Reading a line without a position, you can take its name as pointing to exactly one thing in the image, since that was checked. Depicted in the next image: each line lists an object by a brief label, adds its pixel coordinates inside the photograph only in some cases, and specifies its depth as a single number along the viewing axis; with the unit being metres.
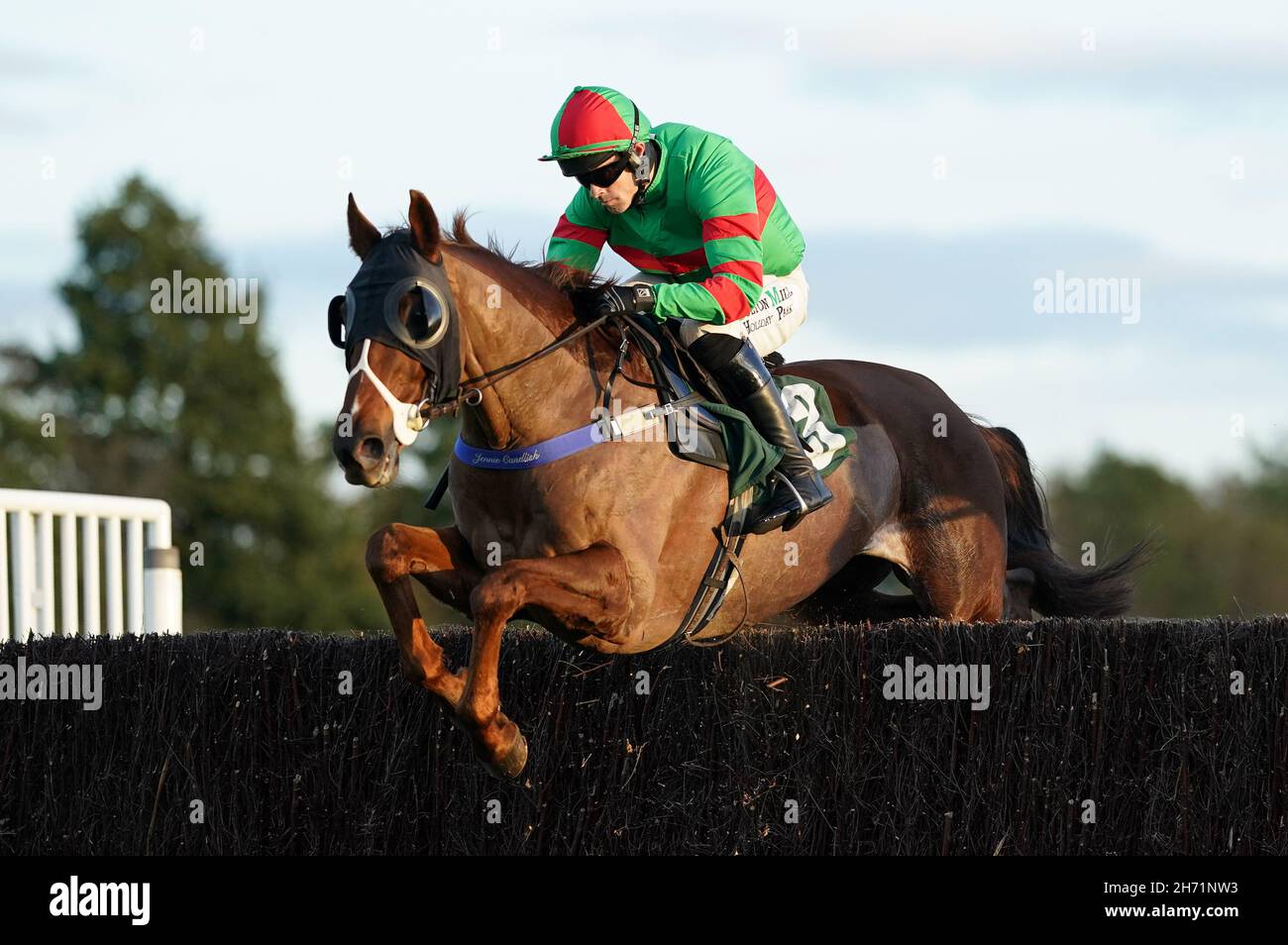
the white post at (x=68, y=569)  18.86
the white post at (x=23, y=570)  18.48
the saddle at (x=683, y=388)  12.36
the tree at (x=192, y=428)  71.75
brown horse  10.82
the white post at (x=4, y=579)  17.91
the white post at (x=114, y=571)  19.58
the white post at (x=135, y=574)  20.30
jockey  12.05
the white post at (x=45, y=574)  18.59
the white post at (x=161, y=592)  19.48
